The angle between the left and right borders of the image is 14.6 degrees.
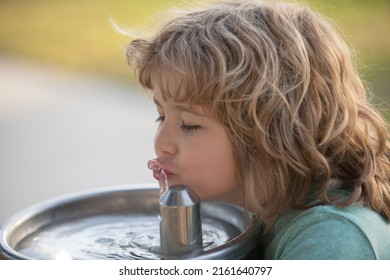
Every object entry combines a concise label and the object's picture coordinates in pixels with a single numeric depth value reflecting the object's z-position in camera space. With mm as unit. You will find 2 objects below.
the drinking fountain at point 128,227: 1472
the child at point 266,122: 1489
